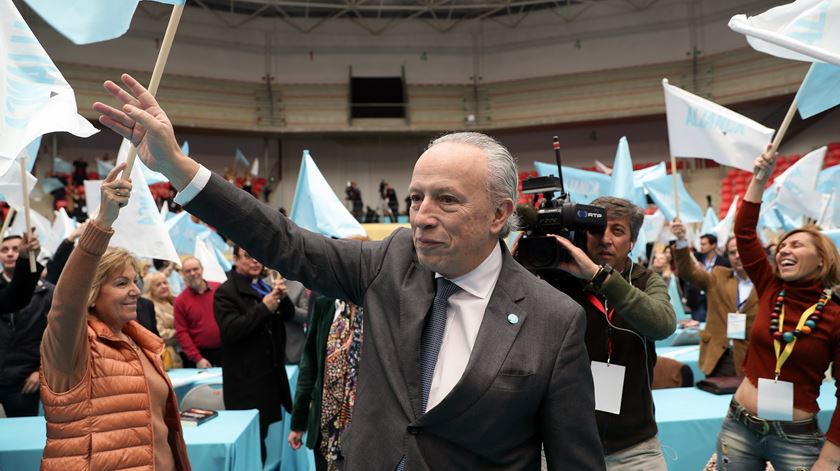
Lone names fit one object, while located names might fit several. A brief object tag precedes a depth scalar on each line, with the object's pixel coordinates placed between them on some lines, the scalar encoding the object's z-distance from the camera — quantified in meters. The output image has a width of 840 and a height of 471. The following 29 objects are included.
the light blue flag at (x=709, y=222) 10.69
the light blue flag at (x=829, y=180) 6.21
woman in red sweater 2.41
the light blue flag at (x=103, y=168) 11.98
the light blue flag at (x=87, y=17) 1.67
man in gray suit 1.23
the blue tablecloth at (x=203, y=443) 2.73
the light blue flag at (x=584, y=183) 6.10
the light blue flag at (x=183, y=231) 7.23
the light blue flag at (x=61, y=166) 16.10
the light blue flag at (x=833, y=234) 4.43
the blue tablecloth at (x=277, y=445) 4.16
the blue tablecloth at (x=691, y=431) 3.08
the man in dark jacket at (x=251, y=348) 3.81
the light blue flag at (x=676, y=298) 7.07
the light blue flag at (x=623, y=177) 5.77
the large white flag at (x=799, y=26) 2.21
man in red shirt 4.92
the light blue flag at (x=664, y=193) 7.38
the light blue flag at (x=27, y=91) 2.17
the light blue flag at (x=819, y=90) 2.72
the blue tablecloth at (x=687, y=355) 5.00
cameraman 2.06
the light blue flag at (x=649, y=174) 7.49
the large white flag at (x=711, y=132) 3.76
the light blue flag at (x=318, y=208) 4.66
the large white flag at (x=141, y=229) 3.48
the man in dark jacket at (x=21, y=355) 3.73
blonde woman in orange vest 1.97
